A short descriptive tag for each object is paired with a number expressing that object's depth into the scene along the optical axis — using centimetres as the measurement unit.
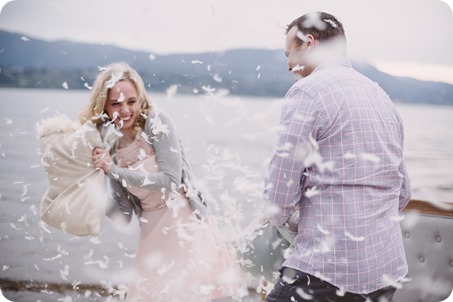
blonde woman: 185
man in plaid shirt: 129
